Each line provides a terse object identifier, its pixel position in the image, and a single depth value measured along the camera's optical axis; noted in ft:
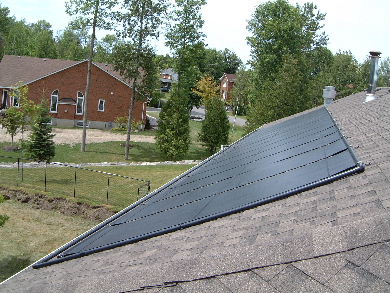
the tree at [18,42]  319.64
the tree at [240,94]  258.24
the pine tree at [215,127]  130.52
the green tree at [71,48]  319.47
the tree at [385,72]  281.33
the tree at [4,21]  334.65
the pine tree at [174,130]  123.24
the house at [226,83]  341.62
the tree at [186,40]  144.25
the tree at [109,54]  124.04
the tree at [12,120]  104.12
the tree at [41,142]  94.48
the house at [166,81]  409.41
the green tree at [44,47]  291.99
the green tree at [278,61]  110.01
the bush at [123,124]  149.24
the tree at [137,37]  119.96
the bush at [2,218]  42.18
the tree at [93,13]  120.37
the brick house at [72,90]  163.02
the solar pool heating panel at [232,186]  16.85
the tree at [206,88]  220.84
